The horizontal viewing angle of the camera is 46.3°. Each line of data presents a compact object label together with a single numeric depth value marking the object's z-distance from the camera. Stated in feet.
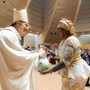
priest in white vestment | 3.60
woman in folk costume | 3.67
